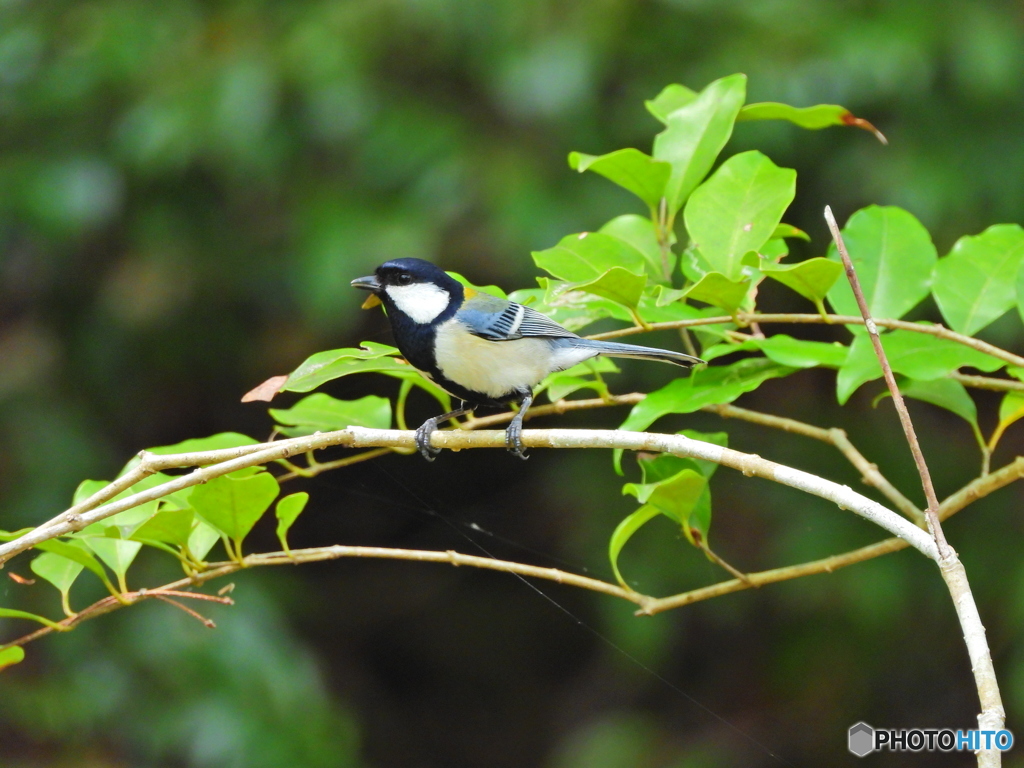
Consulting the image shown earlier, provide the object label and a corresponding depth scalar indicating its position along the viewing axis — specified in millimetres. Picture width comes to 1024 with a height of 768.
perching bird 6779
